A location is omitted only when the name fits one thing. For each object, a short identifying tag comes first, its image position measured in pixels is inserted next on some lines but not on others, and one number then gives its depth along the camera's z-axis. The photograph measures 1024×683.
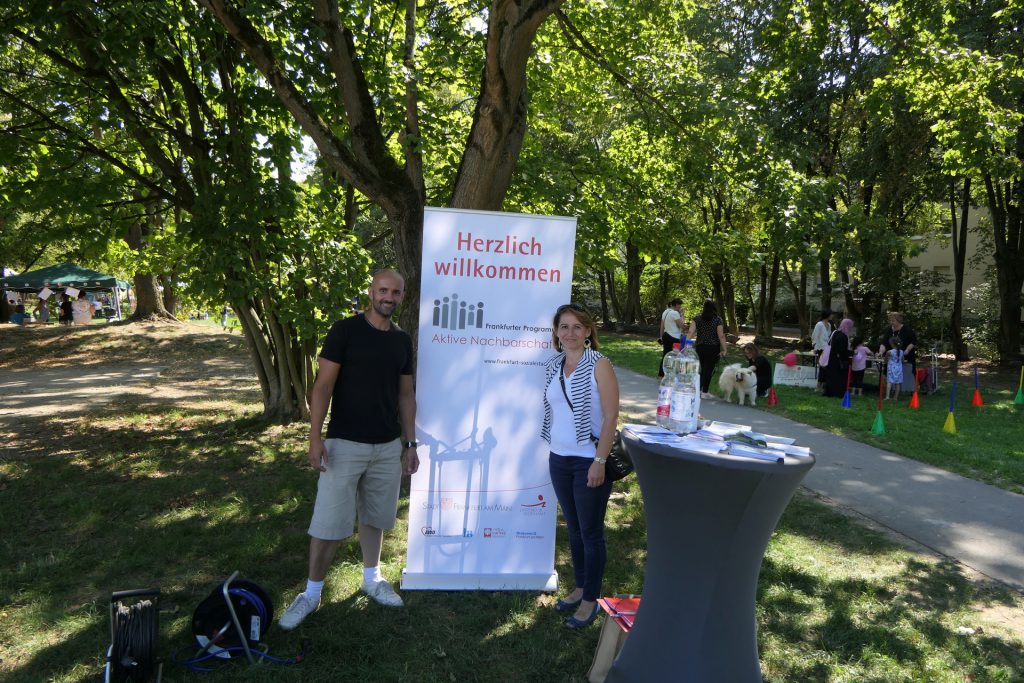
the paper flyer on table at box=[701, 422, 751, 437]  3.23
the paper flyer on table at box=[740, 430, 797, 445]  3.13
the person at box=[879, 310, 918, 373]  13.23
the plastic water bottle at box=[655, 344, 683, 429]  3.28
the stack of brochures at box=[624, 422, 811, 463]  2.86
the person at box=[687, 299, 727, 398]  11.89
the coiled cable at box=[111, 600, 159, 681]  3.28
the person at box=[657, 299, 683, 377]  14.36
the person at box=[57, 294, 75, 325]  28.64
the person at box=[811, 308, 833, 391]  14.56
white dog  12.09
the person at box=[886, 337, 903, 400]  13.04
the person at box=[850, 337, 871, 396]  13.67
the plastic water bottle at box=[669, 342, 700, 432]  3.21
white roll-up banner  4.41
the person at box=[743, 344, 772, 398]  12.58
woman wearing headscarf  13.15
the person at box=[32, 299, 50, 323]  30.03
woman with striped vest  3.82
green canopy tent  27.97
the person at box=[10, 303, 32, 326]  30.62
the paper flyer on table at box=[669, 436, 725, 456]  2.85
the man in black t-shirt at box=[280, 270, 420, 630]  3.98
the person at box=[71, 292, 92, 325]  28.22
